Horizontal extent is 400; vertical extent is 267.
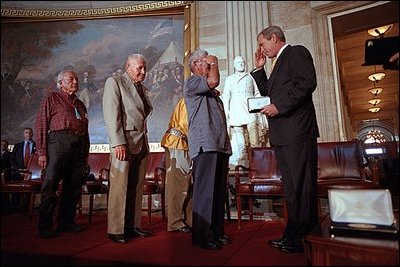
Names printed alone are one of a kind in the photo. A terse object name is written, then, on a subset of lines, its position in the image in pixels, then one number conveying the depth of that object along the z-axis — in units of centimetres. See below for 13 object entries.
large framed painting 548
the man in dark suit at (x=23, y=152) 512
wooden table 129
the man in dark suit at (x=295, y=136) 188
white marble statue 412
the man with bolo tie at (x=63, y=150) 257
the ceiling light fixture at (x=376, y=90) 864
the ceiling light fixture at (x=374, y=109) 1050
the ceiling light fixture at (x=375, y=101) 961
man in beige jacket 226
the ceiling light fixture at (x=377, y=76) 753
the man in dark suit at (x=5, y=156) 507
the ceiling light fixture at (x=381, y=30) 517
